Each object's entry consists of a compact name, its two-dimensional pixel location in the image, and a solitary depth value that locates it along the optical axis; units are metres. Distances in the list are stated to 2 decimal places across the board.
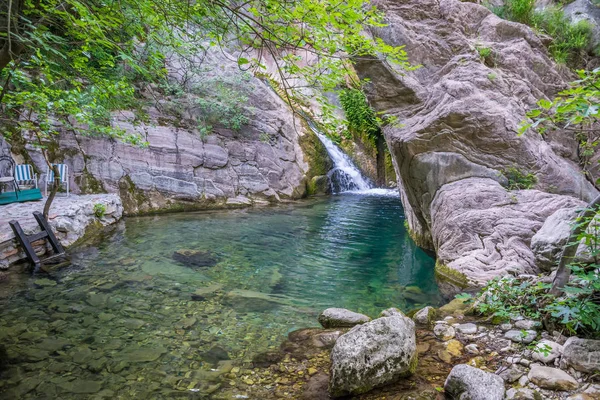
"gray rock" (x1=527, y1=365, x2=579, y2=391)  2.59
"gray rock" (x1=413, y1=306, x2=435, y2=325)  4.12
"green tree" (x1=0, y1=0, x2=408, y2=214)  2.75
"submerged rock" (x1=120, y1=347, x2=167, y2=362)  4.07
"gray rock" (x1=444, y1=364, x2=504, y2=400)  2.56
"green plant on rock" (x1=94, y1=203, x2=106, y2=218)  10.14
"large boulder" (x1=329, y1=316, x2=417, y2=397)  3.06
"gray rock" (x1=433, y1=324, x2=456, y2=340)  3.72
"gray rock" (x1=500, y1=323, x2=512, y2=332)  3.54
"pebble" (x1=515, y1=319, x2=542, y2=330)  3.39
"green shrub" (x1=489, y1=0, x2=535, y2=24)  10.87
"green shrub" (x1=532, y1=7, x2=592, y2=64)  10.33
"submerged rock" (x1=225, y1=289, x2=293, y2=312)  5.68
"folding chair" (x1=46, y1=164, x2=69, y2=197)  11.13
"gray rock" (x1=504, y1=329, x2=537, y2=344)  3.22
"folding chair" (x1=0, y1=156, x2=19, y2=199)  9.67
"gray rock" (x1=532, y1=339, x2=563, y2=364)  2.89
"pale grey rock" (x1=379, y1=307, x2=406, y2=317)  4.22
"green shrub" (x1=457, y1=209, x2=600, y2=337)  2.85
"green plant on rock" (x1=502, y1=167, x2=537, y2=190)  7.43
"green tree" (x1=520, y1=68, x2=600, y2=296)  2.07
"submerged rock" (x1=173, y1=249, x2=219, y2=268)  7.72
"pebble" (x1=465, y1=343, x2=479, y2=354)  3.34
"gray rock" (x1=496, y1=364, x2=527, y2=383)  2.82
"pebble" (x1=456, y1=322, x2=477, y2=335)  3.70
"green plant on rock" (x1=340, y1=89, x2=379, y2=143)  20.11
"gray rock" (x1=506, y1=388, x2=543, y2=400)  2.56
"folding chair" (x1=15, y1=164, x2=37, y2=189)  10.38
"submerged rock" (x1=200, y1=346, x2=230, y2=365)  4.06
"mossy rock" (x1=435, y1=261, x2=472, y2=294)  5.62
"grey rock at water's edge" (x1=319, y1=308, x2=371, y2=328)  4.66
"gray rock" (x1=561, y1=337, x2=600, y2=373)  2.63
